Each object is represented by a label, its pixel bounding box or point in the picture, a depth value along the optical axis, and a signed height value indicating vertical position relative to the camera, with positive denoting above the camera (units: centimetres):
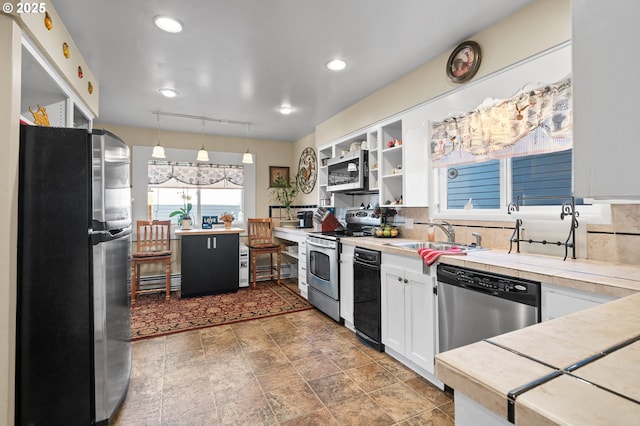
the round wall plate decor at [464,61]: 226 +116
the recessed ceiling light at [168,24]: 203 +130
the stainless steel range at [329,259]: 324 -49
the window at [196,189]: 484 +45
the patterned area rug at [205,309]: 322 -112
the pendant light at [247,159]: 456 +84
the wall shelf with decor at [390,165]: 321 +52
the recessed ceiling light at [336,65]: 265 +132
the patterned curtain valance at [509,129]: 180 +59
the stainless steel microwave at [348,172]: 345 +52
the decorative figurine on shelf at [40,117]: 187 +61
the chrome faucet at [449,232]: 260 -14
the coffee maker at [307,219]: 496 -5
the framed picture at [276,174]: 562 +76
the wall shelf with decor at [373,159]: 340 +63
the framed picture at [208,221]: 504 -8
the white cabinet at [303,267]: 399 -68
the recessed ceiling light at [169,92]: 323 +132
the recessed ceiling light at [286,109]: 383 +134
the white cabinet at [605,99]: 46 +18
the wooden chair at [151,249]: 411 -47
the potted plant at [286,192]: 561 +43
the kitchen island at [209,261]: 430 -64
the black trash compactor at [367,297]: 263 -72
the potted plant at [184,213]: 470 +5
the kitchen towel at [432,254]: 204 -26
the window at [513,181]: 198 +24
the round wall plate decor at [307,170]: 493 +76
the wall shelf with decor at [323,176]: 439 +58
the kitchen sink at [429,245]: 252 -25
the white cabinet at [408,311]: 214 -72
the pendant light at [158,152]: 397 +82
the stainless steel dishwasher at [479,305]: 154 -50
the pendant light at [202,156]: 421 +82
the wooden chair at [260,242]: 477 -43
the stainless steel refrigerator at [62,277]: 154 -31
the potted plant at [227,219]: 488 -5
